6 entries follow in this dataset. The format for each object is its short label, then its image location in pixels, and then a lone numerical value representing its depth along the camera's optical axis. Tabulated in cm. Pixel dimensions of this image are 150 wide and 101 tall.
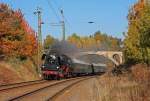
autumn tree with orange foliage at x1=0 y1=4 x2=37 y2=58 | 5734
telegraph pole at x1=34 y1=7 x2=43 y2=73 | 5578
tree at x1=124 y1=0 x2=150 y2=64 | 2974
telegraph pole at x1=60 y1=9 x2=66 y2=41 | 6562
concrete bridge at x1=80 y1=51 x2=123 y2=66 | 12766
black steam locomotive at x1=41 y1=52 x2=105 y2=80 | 5159
